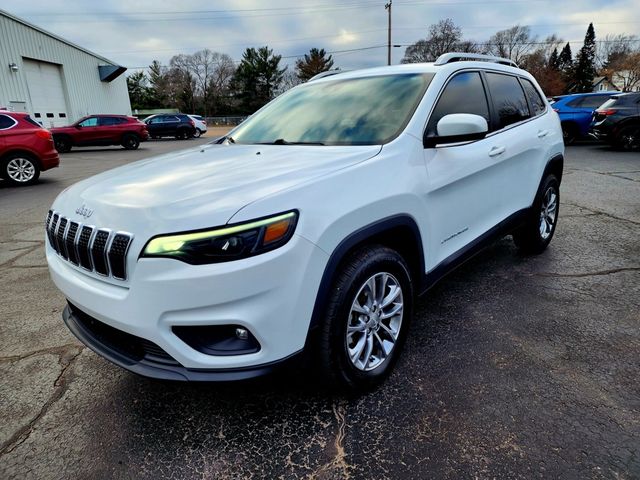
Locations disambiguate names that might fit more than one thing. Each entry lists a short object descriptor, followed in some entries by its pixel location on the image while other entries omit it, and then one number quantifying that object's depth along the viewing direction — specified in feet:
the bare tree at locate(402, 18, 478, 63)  184.44
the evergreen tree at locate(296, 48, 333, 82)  224.33
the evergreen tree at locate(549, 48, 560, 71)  206.17
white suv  5.63
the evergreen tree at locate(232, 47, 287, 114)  220.02
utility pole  126.21
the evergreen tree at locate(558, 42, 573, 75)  216.99
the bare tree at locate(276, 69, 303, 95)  230.27
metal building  72.02
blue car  47.78
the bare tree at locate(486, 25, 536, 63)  193.26
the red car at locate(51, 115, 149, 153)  66.23
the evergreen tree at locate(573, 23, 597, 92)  206.18
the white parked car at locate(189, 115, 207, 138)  101.14
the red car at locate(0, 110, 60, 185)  32.09
